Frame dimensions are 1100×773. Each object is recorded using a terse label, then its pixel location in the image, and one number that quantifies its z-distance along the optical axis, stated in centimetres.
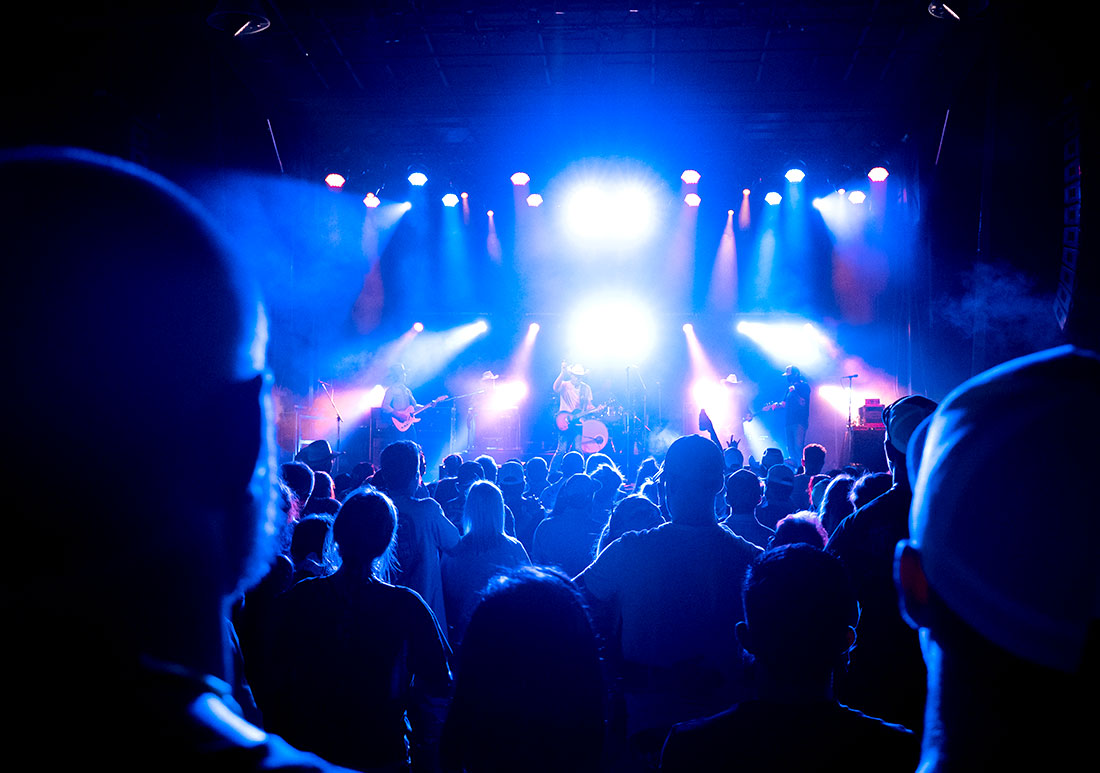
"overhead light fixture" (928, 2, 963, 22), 812
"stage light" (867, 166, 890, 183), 1308
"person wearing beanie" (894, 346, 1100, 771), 70
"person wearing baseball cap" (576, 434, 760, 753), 290
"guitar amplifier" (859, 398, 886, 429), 1239
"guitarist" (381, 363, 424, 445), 1416
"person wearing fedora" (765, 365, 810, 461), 1472
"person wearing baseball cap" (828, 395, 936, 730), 281
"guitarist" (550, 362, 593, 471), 1667
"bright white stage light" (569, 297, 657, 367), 1853
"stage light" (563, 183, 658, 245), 1525
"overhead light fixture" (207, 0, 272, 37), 731
